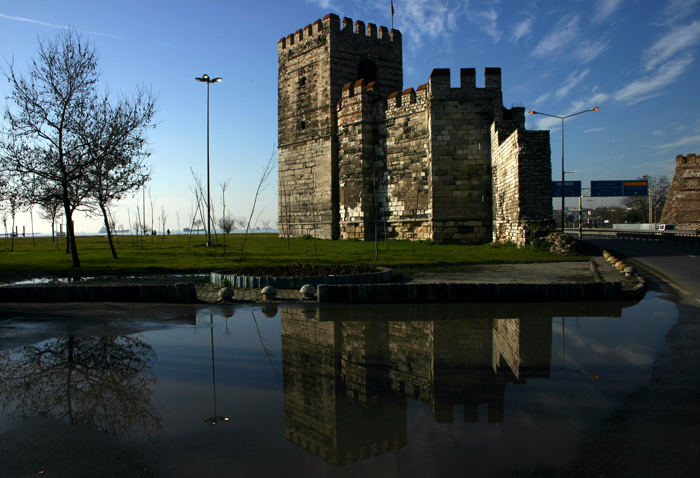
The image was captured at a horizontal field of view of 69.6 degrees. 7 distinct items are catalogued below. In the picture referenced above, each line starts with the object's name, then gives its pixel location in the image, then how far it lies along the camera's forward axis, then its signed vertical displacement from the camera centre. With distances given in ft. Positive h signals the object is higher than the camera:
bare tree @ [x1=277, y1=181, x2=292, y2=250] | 108.68 +6.21
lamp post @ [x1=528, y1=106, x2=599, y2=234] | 98.07 +21.83
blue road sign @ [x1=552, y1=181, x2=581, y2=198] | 193.47 +13.63
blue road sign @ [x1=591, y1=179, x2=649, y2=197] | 193.47 +13.94
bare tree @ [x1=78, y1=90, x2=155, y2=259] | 65.10 +10.62
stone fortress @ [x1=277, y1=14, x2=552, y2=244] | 75.20 +13.46
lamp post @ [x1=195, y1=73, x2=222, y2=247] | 99.26 +31.38
